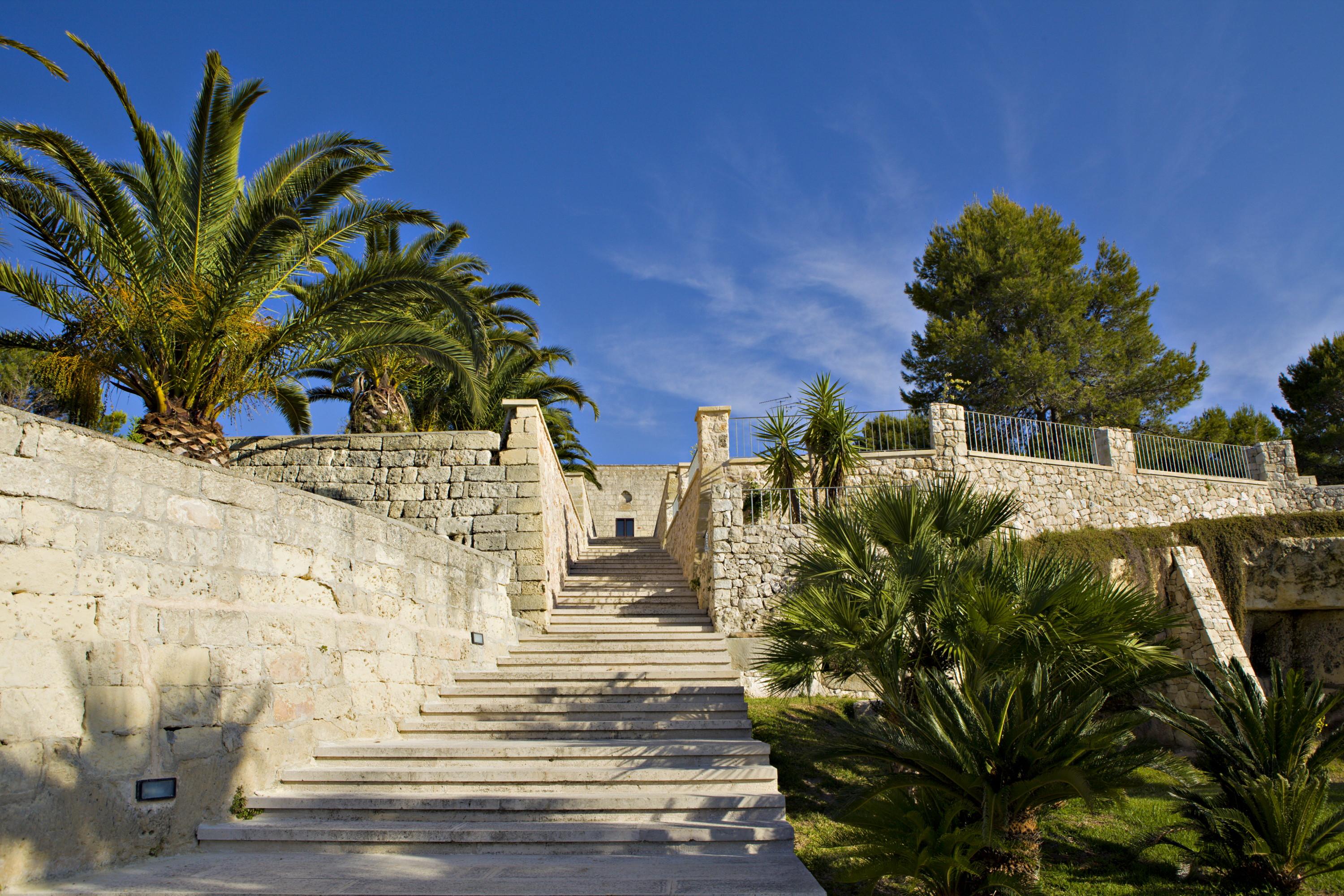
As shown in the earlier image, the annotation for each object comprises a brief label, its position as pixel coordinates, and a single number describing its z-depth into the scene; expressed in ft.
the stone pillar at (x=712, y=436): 45.29
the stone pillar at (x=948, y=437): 46.37
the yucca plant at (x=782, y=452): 40.73
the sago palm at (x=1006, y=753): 14.90
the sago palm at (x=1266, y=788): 16.37
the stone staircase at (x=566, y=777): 16.44
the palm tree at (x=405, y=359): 40.45
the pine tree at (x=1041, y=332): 67.05
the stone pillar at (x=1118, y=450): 50.62
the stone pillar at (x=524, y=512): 33.30
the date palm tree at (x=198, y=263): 23.36
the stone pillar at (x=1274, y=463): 55.21
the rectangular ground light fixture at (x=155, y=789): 14.74
